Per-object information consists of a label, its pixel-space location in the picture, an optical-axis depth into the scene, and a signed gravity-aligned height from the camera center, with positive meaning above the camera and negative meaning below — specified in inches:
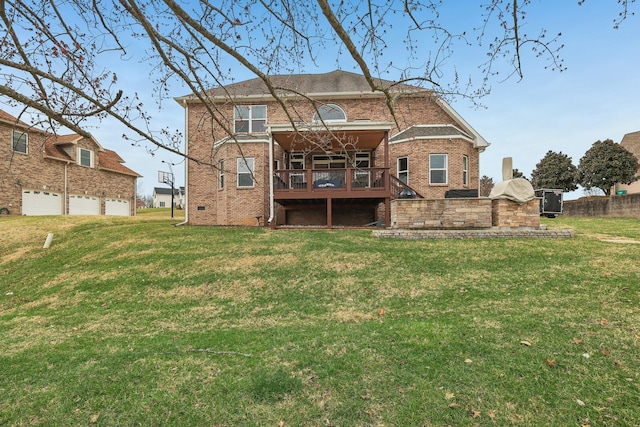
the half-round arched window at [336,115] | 611.5 +181.0
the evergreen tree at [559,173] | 1053.2 +118.7
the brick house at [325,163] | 530.9 +83.3
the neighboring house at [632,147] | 1035.3 +218.7
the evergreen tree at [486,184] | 1692.9 +136.2
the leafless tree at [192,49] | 122.5 +70.4
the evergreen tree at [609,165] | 894.4 +123.8
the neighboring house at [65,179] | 714.2 +76.1
